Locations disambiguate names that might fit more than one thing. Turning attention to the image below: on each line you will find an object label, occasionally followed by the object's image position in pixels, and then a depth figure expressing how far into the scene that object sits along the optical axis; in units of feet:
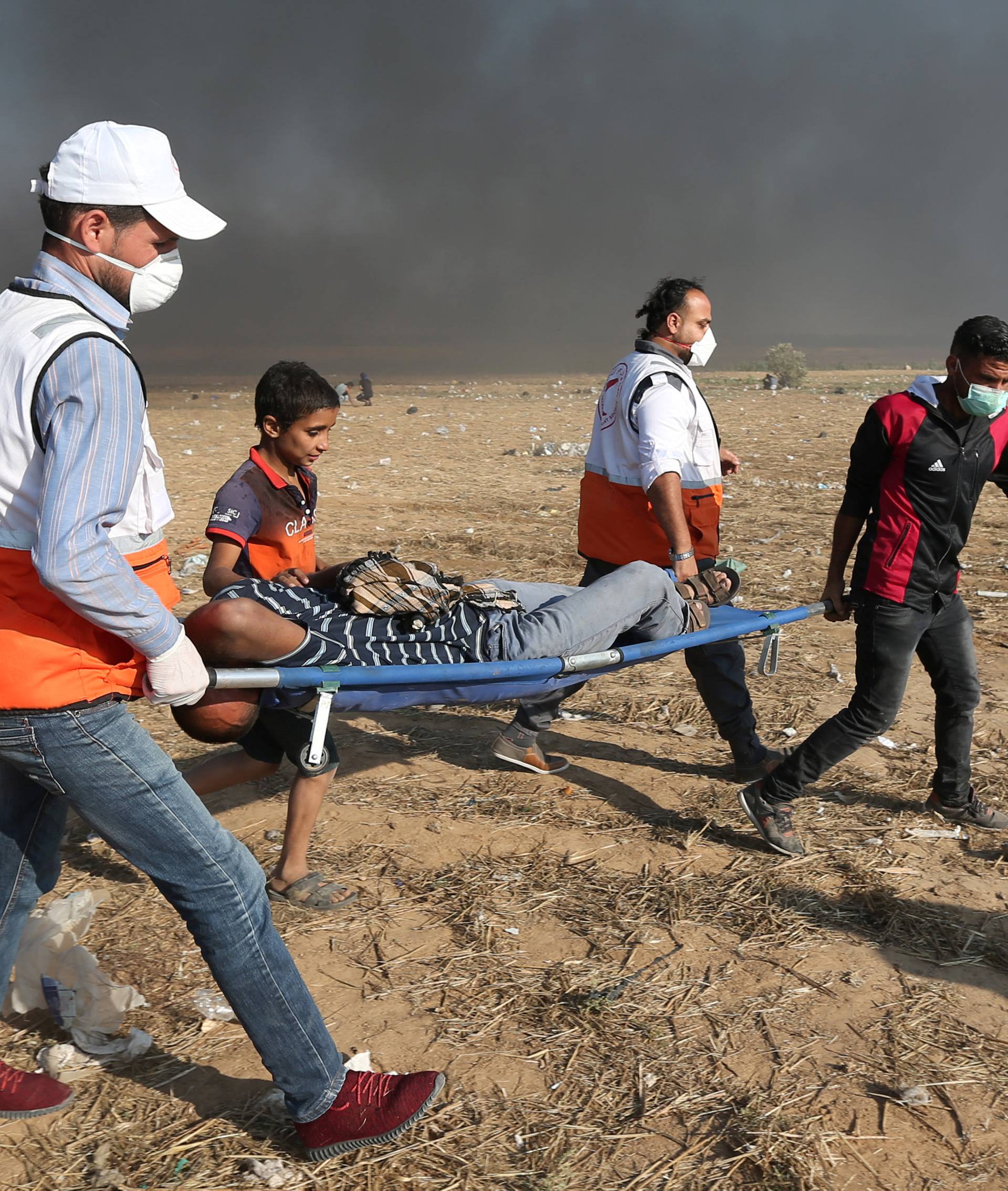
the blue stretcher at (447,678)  9.18
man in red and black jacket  11.63
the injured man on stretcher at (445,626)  9.73
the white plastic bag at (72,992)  9.29
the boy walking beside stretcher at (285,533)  11.28
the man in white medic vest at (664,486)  13.51
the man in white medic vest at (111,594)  6.23
